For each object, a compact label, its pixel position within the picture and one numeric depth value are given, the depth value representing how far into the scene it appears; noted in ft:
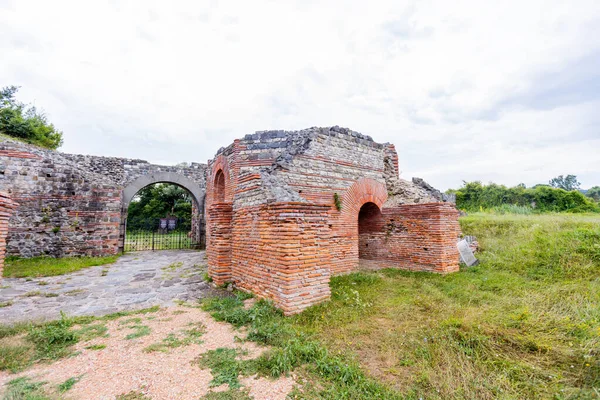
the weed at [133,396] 7.59
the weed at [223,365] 8.35
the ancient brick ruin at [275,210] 14.94
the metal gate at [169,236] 45.80
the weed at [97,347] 10.66
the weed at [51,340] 10.24
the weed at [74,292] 17.99
